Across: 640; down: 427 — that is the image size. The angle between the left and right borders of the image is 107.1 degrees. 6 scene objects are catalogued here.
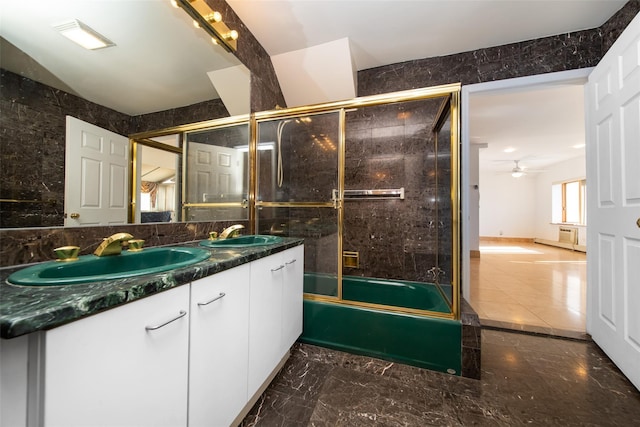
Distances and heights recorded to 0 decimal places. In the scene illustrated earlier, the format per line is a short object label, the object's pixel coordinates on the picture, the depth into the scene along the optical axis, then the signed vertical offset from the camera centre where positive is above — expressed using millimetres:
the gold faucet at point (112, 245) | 922 -126
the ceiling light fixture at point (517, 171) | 6162 +1213
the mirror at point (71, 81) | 796 +580
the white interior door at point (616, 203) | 1364 +93
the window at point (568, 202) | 6242 +407
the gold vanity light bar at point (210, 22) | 1406 +1225
